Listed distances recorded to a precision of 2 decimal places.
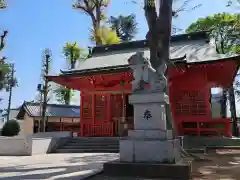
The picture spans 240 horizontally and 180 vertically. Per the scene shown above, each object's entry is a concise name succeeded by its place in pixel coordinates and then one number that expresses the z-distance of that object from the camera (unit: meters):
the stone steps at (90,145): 9.61
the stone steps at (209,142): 9.23
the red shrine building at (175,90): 10.51
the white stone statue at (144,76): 4.90
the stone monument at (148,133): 4.54
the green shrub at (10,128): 13.17
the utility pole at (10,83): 21.54
